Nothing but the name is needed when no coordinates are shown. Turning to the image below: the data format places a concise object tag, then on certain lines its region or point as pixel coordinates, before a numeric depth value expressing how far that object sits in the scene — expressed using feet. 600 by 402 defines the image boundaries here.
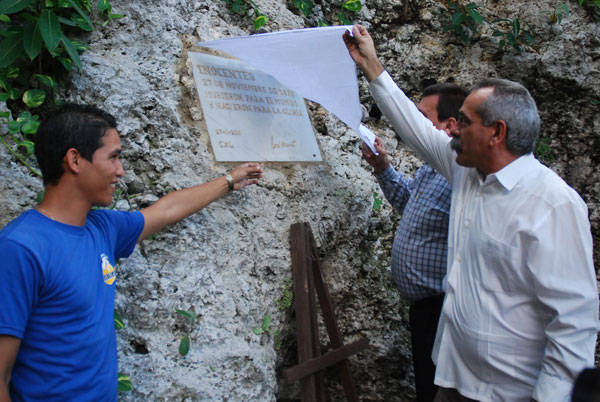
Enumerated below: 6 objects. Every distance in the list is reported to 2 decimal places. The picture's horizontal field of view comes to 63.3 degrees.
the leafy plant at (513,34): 13.47
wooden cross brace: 8.19
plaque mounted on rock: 8.76
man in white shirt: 5.50
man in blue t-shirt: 4.47
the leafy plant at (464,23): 13.30
